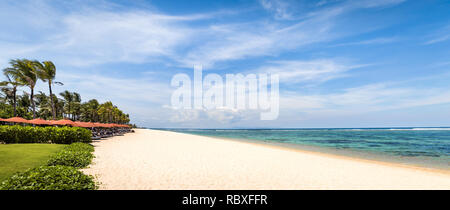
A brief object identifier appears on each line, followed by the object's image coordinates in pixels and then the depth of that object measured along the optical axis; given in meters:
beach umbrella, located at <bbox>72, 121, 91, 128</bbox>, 24.96
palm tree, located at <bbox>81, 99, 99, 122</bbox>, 85.70
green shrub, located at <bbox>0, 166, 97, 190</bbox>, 5.48
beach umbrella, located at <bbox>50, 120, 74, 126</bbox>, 24.02
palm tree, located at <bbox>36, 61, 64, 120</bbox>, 28.91
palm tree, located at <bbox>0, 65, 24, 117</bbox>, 28.75
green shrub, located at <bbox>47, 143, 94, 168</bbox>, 9.42
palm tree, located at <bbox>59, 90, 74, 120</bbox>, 71.62
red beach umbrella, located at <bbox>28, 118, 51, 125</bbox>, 23.85
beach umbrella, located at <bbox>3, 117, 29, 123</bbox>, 25.51
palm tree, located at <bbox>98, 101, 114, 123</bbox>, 74.00
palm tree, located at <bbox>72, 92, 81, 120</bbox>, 75.19
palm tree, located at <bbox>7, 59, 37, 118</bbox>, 28.66
